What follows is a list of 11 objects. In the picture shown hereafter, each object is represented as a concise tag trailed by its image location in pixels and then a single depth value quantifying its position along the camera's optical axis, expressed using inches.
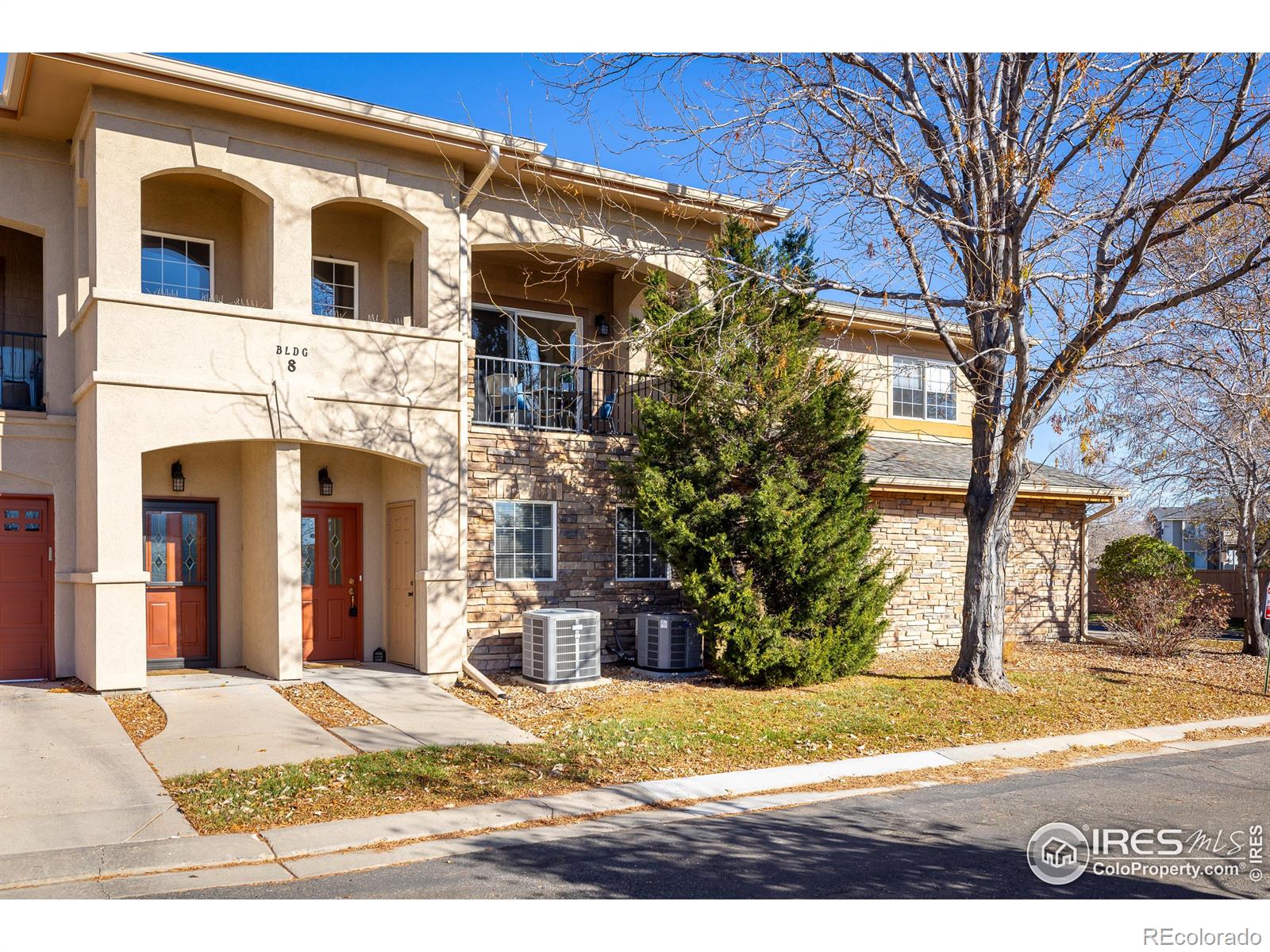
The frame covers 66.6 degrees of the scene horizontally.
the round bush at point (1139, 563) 711.7
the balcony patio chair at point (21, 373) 494.9
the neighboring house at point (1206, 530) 1040.8
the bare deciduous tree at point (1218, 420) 586.9
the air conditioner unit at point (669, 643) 536.4
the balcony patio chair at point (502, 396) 590.9
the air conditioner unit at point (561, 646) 493.4
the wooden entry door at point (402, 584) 531.2
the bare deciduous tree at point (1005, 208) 417.4
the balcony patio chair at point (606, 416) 618.2
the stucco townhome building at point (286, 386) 447.2
